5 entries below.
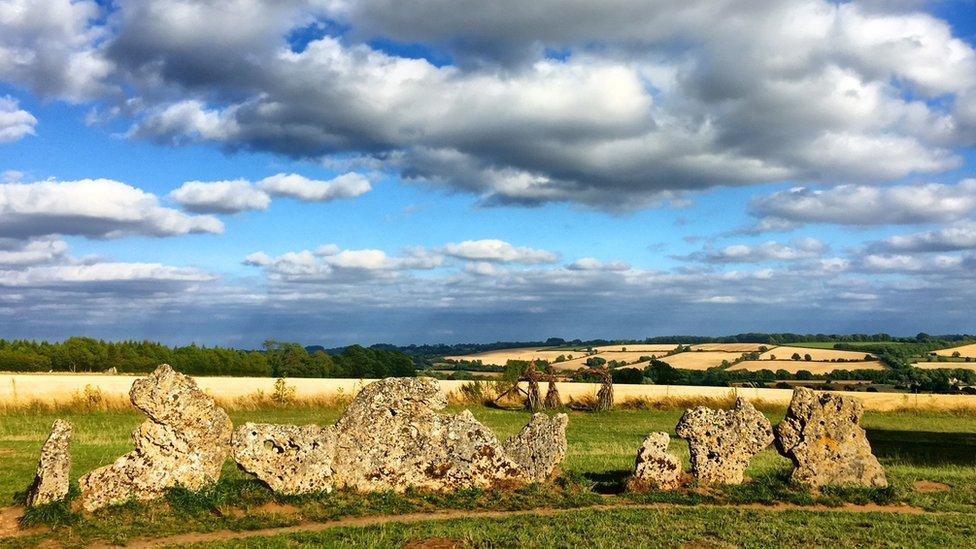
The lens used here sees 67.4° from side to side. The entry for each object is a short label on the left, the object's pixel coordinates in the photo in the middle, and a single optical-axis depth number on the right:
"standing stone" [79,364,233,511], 13.77
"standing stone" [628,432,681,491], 16.19
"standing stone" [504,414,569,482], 16.48
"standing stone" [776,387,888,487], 16.58
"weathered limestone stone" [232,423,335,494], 14.38
